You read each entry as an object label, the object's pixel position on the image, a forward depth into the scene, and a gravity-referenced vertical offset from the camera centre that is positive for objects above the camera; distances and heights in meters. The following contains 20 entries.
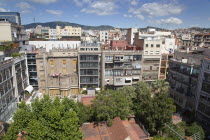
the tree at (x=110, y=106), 32.94 -13.16
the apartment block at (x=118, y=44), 62.18 +1.54
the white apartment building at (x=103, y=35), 145.45 +11.99
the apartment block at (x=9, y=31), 51.31 +5.17
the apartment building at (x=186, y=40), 113.30 +6.55
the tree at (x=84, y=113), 34.12 -15.85
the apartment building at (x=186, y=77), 39.94 -8.43
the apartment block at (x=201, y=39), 105.59 +7.24
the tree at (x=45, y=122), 22.66 -12.17
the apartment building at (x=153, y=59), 55.94 -4.23
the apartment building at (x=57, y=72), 53.74 -9.35
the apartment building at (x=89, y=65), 52.12 -6.36
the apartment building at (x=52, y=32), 155.25 +15.19
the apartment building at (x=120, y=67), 51.82 -6.96
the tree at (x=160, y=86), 45.41 -11.74
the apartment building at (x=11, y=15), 87.25 +18.13
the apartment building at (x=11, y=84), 36.00 -10.59
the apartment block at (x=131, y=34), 79.99 +7.36
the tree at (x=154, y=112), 32.22 -14.33
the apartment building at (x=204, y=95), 34.97 -11.11
